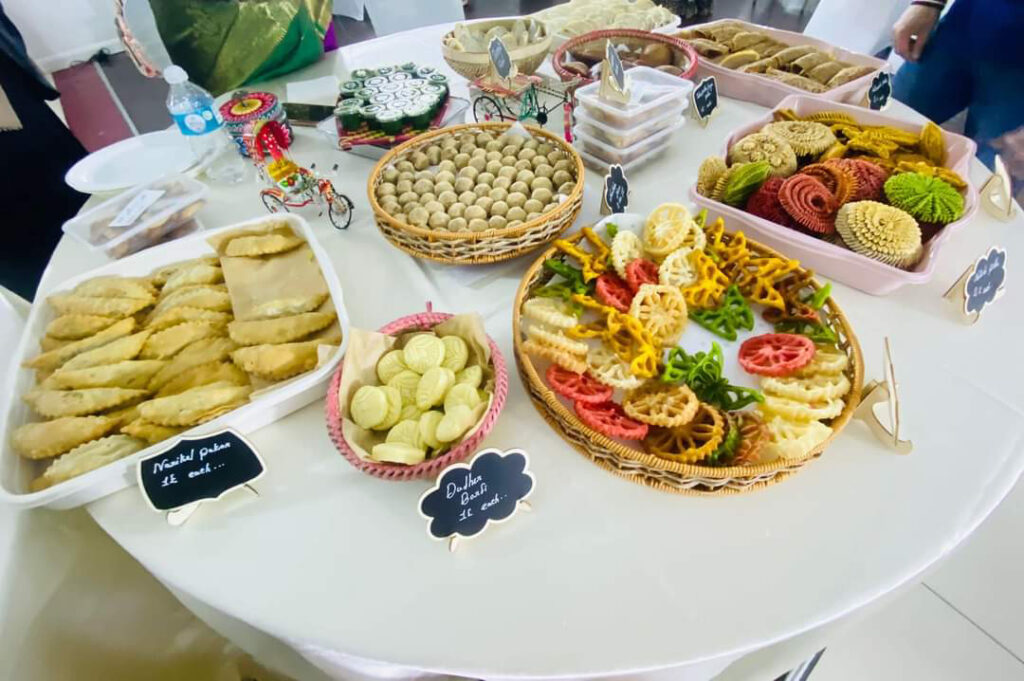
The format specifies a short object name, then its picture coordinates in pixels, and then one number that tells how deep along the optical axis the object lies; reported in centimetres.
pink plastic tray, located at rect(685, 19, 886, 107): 133
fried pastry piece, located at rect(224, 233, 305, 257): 95
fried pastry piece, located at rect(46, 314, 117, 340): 85
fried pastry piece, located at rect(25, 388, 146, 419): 75
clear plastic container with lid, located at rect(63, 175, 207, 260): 102
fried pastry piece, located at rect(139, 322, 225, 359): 84
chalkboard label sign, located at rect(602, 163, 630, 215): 103
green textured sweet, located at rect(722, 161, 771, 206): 100
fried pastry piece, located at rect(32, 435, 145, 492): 68
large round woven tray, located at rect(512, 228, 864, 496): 66
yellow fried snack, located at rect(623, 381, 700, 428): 69
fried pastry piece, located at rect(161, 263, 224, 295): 94
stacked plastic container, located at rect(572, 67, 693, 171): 114
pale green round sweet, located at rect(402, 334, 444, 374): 75
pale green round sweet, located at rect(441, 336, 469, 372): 76
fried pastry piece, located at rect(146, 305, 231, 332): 87
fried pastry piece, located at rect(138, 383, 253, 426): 73
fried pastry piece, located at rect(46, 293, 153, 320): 87
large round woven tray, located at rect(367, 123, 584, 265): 91
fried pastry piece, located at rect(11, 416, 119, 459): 71
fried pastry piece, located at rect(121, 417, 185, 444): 73
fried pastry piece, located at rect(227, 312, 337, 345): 83
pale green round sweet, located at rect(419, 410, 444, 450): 69
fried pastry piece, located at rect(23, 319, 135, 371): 81
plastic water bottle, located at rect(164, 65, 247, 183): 117
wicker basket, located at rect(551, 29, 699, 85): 139
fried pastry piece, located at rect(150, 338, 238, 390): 81
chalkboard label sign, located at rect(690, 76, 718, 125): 127
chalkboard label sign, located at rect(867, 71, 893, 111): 132
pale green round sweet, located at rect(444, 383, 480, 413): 71
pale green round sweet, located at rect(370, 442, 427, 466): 64
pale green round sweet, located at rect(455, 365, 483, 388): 74
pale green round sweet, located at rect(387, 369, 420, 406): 74
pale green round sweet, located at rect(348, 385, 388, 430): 70
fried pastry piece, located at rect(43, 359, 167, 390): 78
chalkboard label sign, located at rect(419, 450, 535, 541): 63
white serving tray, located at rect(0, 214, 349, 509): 68
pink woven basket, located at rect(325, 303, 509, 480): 66
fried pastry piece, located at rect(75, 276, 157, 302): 91
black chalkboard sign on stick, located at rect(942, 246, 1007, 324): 84
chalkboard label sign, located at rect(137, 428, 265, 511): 66
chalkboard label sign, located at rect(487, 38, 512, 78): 122
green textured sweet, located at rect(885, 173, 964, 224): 93
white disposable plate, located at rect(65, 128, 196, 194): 118
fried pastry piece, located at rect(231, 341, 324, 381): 78
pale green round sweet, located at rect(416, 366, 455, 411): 71
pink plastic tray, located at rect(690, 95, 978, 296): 89
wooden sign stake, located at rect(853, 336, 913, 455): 69
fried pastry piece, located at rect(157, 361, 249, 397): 80
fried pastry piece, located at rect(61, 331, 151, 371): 81
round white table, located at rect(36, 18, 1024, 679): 59
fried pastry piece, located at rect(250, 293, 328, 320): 87
